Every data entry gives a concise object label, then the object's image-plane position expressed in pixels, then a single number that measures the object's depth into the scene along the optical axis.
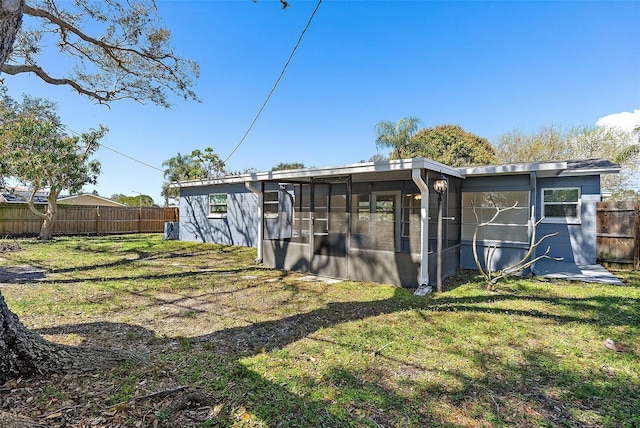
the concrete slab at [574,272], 6.64
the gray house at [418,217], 6.31
